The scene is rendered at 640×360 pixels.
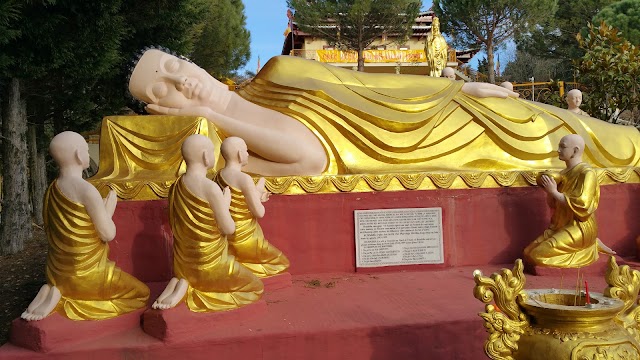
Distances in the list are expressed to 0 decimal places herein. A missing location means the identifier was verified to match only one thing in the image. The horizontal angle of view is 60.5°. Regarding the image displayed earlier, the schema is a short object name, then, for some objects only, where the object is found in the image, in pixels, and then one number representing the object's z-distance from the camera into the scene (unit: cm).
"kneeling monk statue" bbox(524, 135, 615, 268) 402
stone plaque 435
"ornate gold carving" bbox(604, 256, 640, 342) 216
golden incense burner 192
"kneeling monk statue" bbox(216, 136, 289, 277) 351
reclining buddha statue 449
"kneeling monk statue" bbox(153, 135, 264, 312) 310
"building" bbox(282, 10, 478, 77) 2545
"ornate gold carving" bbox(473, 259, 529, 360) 205
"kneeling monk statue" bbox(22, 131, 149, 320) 302
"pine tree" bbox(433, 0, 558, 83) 2122
